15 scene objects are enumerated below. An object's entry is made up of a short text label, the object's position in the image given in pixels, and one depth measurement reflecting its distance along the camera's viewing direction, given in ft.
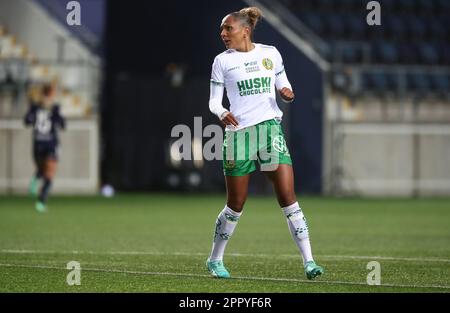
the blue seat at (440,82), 101.64
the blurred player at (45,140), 67.31
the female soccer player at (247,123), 29.66
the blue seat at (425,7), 109.09
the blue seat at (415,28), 107.65
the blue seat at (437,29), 107.96
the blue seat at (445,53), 106.11
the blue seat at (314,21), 103.76
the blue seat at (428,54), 105.29
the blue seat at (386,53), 103.71
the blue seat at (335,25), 104.62
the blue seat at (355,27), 105.29
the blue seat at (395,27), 107.14
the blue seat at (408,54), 104.78
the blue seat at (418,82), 101.30
